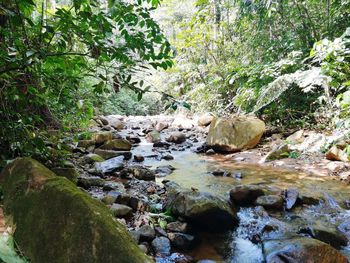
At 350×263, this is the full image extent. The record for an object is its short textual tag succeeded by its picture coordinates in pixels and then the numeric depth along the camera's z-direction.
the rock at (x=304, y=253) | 2.38
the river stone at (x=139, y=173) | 4.82
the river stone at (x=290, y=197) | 3.63
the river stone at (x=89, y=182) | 3.94
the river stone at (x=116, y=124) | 11.63
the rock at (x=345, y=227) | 2.99
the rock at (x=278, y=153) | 5.91
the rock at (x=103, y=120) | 11.49
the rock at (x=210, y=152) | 7.20
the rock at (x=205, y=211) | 3.09
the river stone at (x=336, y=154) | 4.98
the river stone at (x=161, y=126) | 11.45
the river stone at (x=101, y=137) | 7.26
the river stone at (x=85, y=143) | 6.77
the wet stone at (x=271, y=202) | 3.58
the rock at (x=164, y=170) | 5.29
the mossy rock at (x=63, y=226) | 1.41
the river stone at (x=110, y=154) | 6.33
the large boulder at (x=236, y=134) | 6.95
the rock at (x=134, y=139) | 8.85
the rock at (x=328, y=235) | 2.80
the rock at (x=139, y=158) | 6.40
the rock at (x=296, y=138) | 6.28
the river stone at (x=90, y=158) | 5.41
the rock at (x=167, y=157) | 6.70
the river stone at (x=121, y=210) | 3.13
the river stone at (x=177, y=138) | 8.79
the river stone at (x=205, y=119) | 10.64
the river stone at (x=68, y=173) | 3.47
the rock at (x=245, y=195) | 3.75
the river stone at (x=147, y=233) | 2.76
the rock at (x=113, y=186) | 3.92
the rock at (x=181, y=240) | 2.80
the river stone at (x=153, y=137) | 9.00
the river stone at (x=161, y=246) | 2.66
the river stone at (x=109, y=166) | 5.00
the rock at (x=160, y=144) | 8.34
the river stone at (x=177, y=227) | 3.02
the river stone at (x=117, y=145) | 7.12
